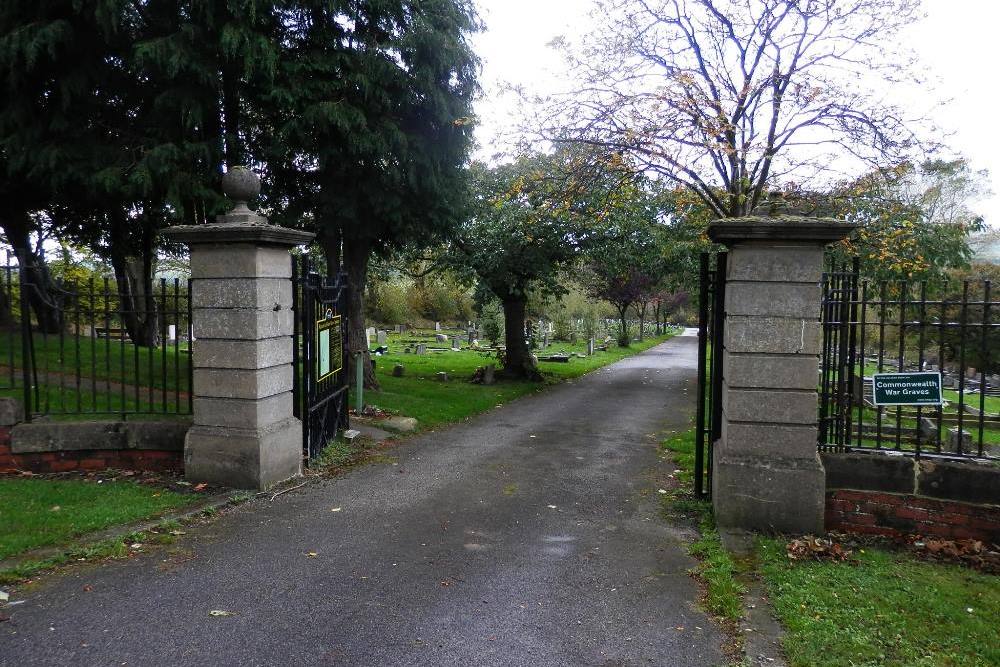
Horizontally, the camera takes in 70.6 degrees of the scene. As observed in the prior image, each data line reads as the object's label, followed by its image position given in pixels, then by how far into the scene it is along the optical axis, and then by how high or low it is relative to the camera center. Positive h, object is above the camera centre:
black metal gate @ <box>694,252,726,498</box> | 6.35 -0.45
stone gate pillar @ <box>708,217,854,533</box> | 5.71 -0.57
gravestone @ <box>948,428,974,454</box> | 8.27 -1.58
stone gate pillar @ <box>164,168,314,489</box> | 6.70 -0.36
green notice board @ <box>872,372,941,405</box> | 5.58 -0.64
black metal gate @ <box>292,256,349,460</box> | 7.72 -0.57
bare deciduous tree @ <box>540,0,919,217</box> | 10.42 +2.98
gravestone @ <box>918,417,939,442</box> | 10.70 -1.90
